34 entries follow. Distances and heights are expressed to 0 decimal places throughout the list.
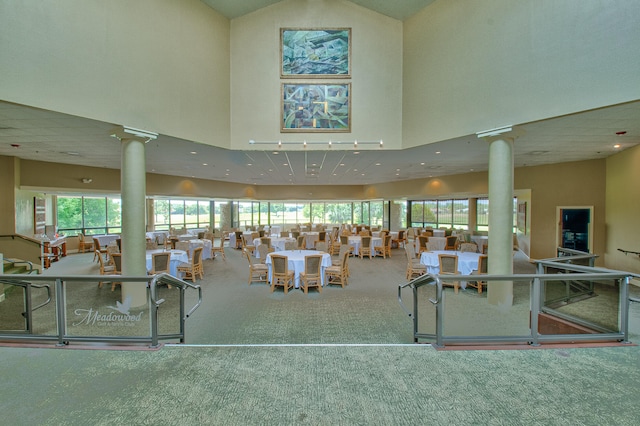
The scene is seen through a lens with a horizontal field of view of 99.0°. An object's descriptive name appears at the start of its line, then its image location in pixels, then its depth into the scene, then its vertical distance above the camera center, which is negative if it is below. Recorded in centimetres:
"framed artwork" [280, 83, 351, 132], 716 +261
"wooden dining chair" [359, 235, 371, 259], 1142 -154
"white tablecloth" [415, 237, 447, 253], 1053 -128
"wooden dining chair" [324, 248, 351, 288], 724 -175
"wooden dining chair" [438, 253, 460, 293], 711 -144
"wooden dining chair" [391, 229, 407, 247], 1480 -167
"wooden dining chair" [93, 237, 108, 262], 974 -131
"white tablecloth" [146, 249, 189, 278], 791 -151
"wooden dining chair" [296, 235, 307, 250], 1007 -131
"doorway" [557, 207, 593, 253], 906 -65
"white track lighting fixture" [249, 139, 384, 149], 727 +175
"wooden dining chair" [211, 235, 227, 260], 1179 -182
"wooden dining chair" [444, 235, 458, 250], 1087 -138
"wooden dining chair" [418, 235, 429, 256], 1127 -143
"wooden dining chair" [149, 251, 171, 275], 719 -145
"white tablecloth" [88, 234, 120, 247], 1298 -150
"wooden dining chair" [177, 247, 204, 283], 802 -178
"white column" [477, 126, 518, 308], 575 -4
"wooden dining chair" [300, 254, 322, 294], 673 -156
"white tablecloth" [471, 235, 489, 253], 1150 -139
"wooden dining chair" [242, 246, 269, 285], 757 -183
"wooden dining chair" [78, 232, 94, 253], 1329 -178
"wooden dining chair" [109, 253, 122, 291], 673 -137
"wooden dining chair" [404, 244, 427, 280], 805 -172
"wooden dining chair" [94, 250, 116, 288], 729 -180
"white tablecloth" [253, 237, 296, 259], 1174 -153
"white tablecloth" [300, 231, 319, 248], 1259 -142
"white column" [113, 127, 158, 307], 569 -3
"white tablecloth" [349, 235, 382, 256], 1173 -146
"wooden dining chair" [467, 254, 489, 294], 694 -146
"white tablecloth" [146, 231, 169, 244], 1231 -132
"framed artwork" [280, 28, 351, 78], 722 +411
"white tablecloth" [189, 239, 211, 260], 1087 -155
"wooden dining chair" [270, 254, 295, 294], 666 -155
